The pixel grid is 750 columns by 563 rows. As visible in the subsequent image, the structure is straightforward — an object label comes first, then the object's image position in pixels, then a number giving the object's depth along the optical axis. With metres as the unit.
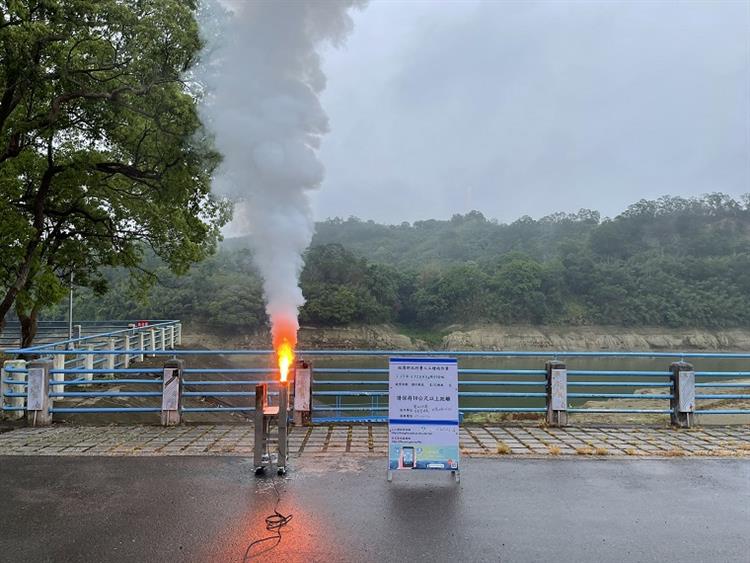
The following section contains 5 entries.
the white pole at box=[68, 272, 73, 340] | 20.09
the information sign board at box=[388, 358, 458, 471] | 6.24
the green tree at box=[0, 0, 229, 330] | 12.25
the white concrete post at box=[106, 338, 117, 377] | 16.32
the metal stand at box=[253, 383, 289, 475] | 6.33
